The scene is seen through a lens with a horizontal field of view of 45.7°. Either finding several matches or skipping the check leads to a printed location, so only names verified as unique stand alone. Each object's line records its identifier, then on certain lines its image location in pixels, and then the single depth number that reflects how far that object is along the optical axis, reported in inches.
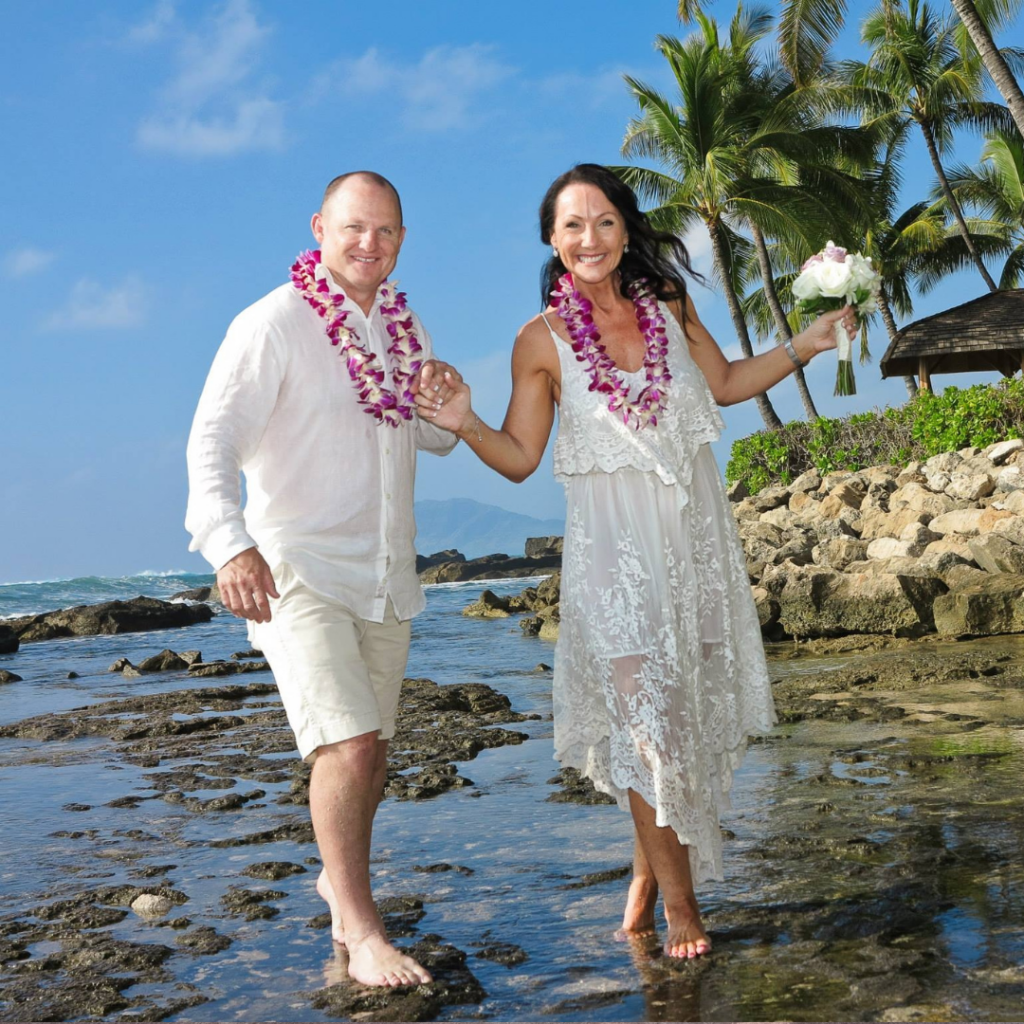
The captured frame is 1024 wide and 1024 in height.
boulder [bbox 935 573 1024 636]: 391.2
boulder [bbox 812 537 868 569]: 530.9
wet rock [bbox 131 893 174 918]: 158.6
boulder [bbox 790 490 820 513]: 714.7
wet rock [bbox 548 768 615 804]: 211.9
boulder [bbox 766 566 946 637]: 418.6
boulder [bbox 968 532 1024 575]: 425.1
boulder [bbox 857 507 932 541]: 542.9
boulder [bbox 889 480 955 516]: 549.0
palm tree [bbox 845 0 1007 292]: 1209.4
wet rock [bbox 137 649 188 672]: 590.2
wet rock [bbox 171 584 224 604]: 1546.5
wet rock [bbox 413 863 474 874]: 170.1
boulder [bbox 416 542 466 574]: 1789.6
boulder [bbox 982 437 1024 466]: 599.2
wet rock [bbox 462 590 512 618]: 830.9
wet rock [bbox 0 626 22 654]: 841.5
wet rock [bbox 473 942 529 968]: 130.4
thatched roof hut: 812.6
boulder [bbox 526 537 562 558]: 1712.6
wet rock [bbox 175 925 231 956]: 140.6
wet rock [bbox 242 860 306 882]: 173.2
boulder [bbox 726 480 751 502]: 924.0
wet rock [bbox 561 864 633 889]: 158.4
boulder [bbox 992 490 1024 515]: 483.8
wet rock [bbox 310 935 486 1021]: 117.8
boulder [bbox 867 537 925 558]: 491.5
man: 131.2
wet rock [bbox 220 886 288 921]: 153.6
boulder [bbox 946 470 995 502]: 557.9
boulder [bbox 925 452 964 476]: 642.8
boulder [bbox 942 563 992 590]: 411.2
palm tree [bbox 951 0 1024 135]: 693.3
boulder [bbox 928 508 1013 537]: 484.1
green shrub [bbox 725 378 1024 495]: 677.9
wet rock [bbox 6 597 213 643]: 978.7
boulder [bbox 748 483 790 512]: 800.3
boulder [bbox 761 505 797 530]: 675.6
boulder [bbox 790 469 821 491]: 791.1
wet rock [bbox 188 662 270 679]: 544.4
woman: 134.3
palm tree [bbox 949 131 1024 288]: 1293.1
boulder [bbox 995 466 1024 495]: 547.5
